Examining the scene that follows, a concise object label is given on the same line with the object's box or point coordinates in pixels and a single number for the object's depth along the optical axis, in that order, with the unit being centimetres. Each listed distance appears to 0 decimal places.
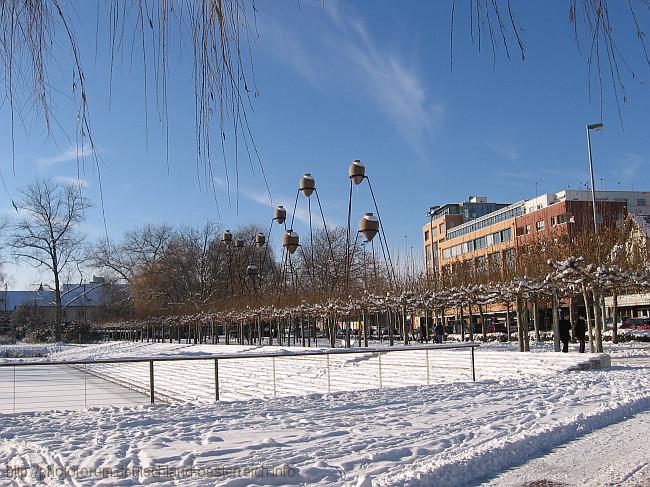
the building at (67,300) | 8069
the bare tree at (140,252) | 7606
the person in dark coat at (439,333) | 3868
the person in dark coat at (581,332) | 2314
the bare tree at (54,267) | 5954
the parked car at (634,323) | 4372
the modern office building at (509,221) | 6112
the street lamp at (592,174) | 3731
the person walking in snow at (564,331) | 2413
